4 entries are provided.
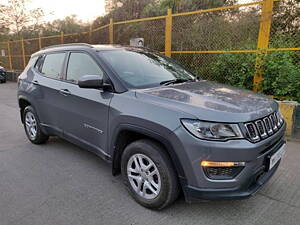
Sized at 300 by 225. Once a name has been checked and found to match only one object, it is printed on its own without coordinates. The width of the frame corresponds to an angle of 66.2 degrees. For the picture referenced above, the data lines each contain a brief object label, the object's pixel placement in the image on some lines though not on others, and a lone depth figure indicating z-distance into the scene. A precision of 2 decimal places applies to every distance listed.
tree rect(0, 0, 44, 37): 19.33
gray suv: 1.94
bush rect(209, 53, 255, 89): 5.04
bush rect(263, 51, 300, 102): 4.50
